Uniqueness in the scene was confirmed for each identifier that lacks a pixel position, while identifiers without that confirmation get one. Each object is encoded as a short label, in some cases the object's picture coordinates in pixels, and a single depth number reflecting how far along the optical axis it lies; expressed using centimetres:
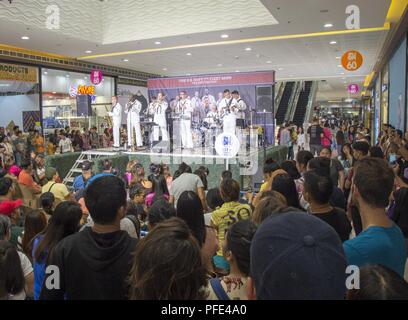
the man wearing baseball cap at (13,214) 335
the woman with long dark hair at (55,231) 233
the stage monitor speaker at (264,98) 1328
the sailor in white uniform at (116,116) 1264
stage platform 1022
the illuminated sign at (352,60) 1263
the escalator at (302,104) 2403
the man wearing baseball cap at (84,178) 637
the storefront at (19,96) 1366
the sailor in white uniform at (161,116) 1294
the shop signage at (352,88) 2350
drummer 1275
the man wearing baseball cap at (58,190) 507
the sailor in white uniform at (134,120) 1274
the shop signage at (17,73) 1341
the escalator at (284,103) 2397
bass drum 1340
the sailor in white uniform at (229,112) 1196
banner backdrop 1338
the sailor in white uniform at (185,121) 1288
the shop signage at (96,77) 1642
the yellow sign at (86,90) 1659
